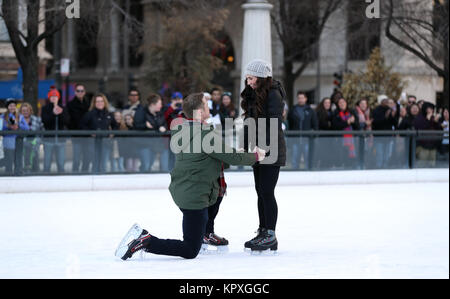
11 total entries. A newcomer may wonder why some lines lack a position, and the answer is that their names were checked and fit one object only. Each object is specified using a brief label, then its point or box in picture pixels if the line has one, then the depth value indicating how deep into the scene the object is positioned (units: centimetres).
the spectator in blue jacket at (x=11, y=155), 1559
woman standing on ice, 900
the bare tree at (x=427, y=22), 2349
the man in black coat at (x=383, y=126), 1894
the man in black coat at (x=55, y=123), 1598
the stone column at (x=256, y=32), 1950
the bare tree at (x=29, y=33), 1947
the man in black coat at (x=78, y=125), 1620
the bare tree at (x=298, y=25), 3167
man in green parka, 843
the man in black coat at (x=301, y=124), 1812
